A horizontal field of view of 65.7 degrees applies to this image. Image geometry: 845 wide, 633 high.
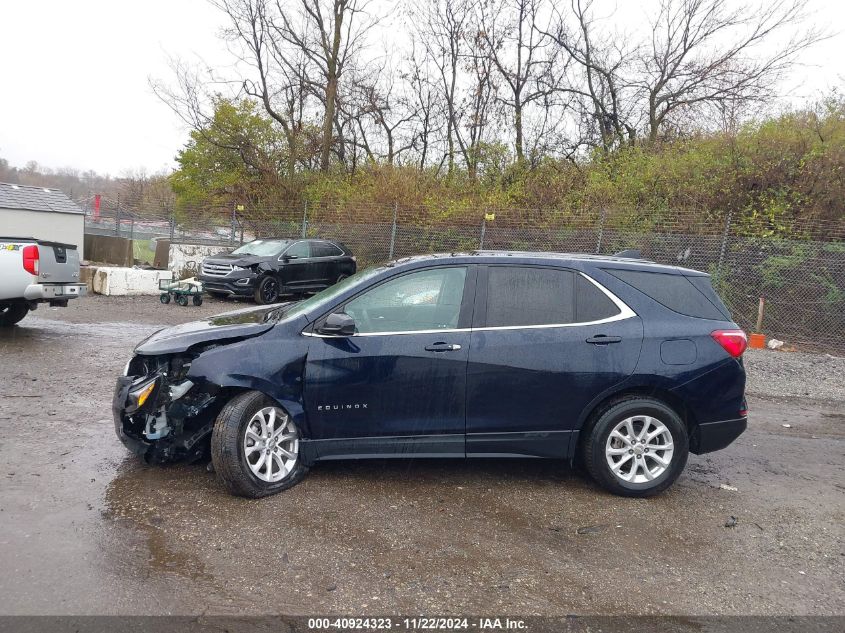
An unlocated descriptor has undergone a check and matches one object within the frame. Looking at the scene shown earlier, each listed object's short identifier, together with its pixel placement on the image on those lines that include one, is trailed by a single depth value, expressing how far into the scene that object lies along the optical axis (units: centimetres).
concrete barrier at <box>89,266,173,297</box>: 1491
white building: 1989
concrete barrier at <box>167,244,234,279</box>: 1839
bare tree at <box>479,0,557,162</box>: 2572
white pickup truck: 898
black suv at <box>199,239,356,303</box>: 1521
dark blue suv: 438
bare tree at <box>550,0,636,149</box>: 2414
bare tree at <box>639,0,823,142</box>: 2164
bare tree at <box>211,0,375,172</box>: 2597
